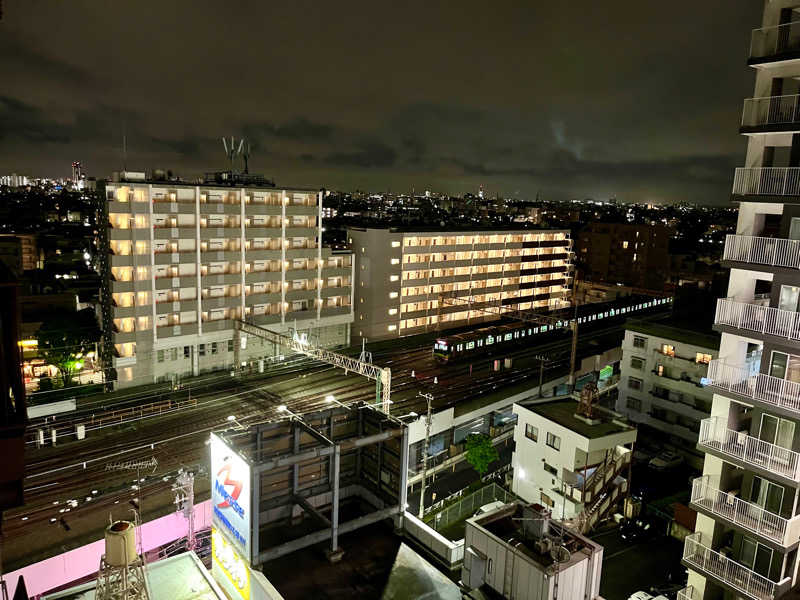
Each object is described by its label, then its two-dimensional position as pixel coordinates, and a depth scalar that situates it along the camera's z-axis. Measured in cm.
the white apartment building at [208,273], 3841
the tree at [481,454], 3025
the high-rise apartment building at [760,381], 1427
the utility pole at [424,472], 2700
